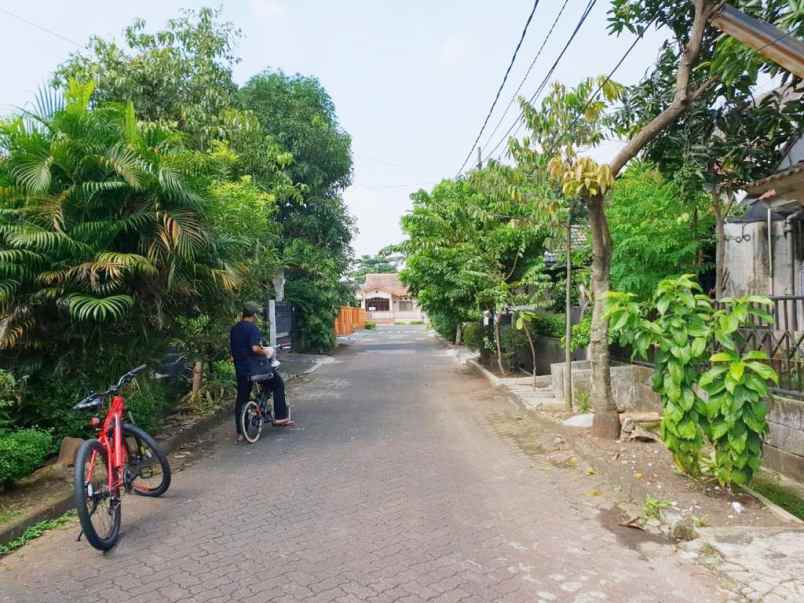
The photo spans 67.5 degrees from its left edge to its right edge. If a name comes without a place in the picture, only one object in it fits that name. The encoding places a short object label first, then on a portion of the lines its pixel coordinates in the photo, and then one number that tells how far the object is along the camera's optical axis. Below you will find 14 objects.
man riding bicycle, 8.05
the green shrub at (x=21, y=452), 5.16
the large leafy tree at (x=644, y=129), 6.35
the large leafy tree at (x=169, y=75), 10.45
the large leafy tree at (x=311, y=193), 21.66
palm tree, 6.17
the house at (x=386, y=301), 70.06
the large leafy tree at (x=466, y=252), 13.57
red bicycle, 4.29
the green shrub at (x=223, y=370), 11.66
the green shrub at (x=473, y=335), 17.99
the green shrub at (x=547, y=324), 13.62
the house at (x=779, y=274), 5.89
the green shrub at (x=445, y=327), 26.90
